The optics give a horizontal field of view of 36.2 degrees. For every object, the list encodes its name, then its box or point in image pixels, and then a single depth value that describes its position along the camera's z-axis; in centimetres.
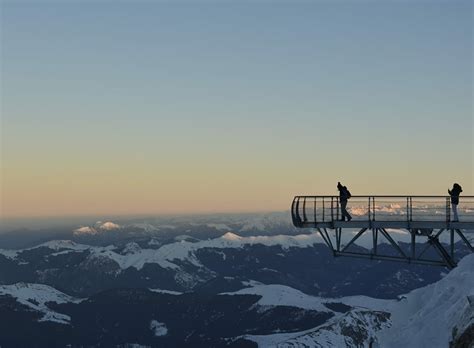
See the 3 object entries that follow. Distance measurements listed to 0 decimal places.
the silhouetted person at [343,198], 4519
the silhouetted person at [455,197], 4147
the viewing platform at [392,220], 4141
